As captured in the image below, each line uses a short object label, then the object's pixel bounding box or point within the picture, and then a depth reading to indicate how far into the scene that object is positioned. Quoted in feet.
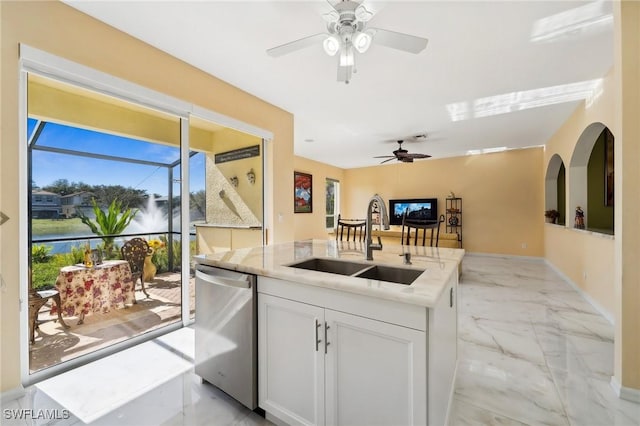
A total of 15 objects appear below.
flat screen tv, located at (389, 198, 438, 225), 24.50
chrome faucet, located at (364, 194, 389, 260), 5.50
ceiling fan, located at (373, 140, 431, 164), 16.98
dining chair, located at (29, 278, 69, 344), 6.30
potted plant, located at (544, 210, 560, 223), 17.47
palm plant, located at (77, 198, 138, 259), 7.43
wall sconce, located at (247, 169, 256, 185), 12.81
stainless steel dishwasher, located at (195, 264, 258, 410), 5.05
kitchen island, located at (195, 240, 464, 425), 3.53
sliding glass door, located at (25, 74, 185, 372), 6.47
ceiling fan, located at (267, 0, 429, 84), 5.69
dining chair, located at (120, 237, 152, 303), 8.23
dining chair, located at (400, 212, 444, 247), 12.60
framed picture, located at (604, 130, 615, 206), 12.62
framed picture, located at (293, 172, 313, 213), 23.81
